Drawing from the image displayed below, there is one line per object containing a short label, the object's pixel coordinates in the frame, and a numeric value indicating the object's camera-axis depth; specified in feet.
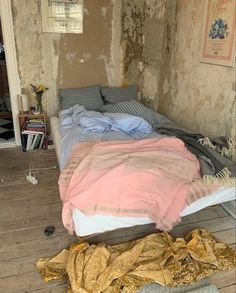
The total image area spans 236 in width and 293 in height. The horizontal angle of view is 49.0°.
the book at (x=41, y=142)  9.83
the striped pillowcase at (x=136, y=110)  8.13
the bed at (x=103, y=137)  4.72
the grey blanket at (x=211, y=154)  5.31
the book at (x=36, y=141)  9.76
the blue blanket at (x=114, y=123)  7.51
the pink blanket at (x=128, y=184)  4.68
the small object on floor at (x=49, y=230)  5.80
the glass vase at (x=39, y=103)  9.67
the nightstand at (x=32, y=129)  9.59
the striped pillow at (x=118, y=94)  9.95
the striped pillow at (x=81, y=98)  9.63
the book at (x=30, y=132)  9.53
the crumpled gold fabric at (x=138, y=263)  4.48
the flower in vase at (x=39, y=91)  9.58
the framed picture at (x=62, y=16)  9.09
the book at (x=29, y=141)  9.67
